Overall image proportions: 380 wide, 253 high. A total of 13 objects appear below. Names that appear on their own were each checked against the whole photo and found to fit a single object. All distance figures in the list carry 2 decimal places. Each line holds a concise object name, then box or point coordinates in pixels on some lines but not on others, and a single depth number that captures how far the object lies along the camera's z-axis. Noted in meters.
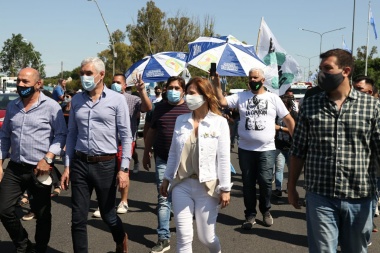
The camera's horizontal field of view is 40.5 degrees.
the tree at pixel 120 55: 48.50
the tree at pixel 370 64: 51.27
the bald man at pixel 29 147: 4.89
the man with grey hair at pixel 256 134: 6.38
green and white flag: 9.87
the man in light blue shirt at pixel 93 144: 4.68
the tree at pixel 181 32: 40.00
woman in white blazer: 4.24
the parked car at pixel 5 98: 16.10
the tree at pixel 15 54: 88.56
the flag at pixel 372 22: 34.84
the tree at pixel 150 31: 40.53
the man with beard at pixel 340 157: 3.38
